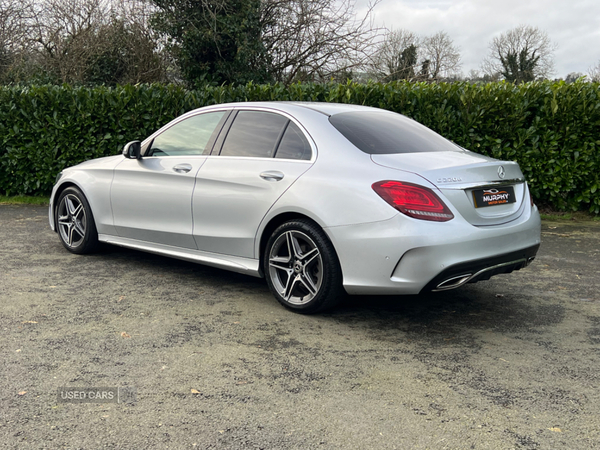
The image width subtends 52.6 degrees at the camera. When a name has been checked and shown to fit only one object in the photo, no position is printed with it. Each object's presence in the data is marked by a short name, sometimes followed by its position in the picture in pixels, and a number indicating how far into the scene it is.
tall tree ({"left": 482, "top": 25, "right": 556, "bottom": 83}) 51.53
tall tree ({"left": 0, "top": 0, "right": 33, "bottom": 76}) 18.12
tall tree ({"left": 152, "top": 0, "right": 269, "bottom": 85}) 15.41
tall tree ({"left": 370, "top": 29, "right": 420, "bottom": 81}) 15.39
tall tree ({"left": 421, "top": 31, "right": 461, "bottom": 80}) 49.30
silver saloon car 4.05
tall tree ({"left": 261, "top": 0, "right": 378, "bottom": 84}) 15.70
